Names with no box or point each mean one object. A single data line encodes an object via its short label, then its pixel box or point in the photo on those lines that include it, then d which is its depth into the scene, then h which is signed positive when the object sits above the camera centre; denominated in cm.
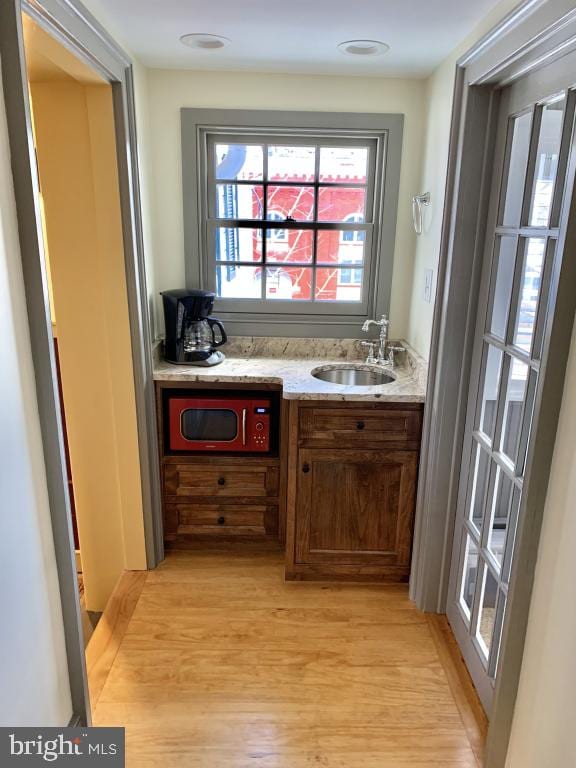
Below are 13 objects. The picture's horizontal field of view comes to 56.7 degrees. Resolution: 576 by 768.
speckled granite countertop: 219 -62
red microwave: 244 -86
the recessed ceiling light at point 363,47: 199 +69
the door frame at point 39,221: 115 +3
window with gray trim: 257 +7
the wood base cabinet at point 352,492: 222 -107
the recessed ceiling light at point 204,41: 198 +70
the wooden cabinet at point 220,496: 250 -121
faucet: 265 -54
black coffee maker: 247 -43
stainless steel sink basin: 264 -68
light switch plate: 231 -20
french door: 146 -33
